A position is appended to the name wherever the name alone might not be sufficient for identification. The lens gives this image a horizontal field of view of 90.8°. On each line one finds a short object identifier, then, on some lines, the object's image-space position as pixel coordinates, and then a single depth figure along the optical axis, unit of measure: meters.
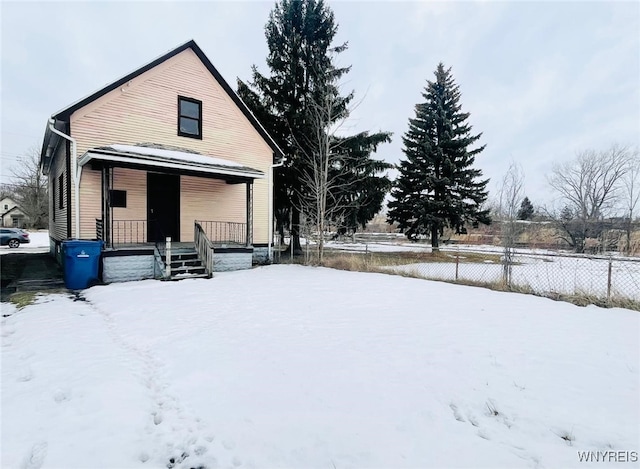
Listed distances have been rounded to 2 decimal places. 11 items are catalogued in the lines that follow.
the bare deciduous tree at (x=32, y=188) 41.28
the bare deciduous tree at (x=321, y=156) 13.46
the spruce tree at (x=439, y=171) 20.28
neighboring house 47.59
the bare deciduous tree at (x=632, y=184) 32.38
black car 21.95
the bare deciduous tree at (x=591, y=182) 33.16
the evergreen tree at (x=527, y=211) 41.13
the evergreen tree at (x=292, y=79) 16.41
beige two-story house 9.37
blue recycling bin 7.95
